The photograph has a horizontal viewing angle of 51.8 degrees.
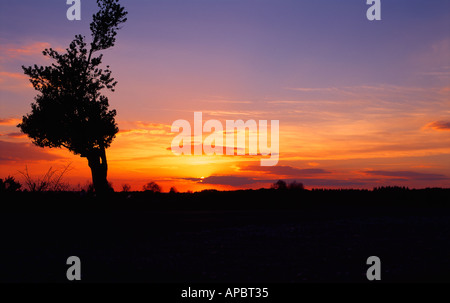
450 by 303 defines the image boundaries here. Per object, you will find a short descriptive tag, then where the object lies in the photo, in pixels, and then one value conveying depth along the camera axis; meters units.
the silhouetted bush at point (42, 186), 32.03
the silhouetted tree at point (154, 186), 39.20
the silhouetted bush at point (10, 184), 34.19
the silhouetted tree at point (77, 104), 35.88
